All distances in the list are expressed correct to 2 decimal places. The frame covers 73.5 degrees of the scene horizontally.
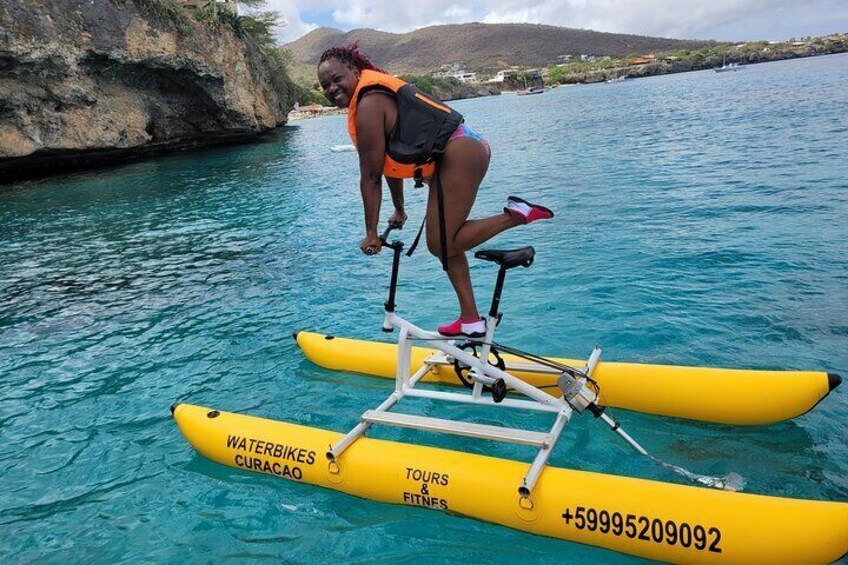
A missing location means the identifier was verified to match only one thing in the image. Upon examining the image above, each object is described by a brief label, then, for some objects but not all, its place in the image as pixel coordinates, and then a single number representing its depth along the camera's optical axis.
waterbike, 3.52
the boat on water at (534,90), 141.23
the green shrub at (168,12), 30.69
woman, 4.42
